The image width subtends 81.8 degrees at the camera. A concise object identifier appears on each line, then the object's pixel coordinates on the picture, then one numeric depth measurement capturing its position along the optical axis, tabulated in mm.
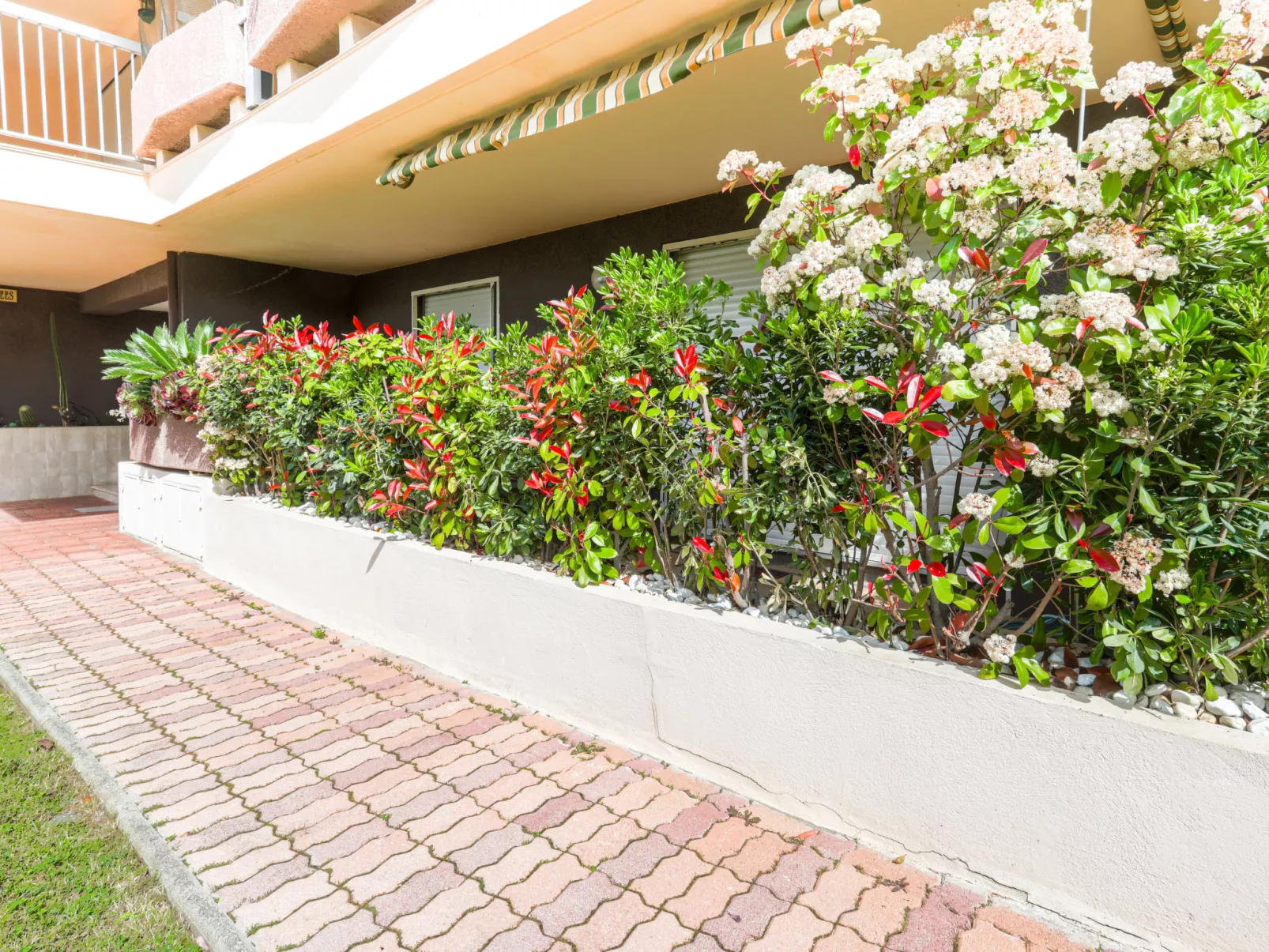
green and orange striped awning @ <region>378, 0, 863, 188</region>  3125
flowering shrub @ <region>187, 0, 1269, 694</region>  2082
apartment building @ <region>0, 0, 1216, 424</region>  3926
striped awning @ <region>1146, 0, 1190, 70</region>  3367
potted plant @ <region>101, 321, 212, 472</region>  7113
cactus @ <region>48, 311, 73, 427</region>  11906
